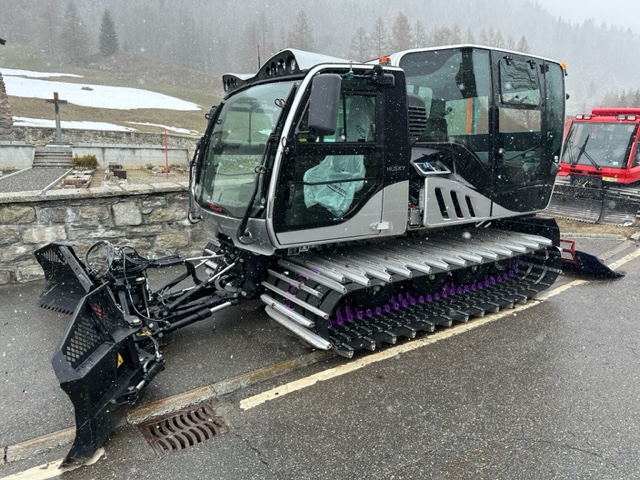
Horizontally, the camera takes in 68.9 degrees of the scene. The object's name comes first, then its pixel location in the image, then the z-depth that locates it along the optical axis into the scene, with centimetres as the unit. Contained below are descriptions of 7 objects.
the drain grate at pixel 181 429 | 307
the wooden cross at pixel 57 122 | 2724
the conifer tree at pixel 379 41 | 7124
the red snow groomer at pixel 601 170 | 1125
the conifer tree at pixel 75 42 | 9312
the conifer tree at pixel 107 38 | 9350
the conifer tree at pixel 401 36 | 7262
